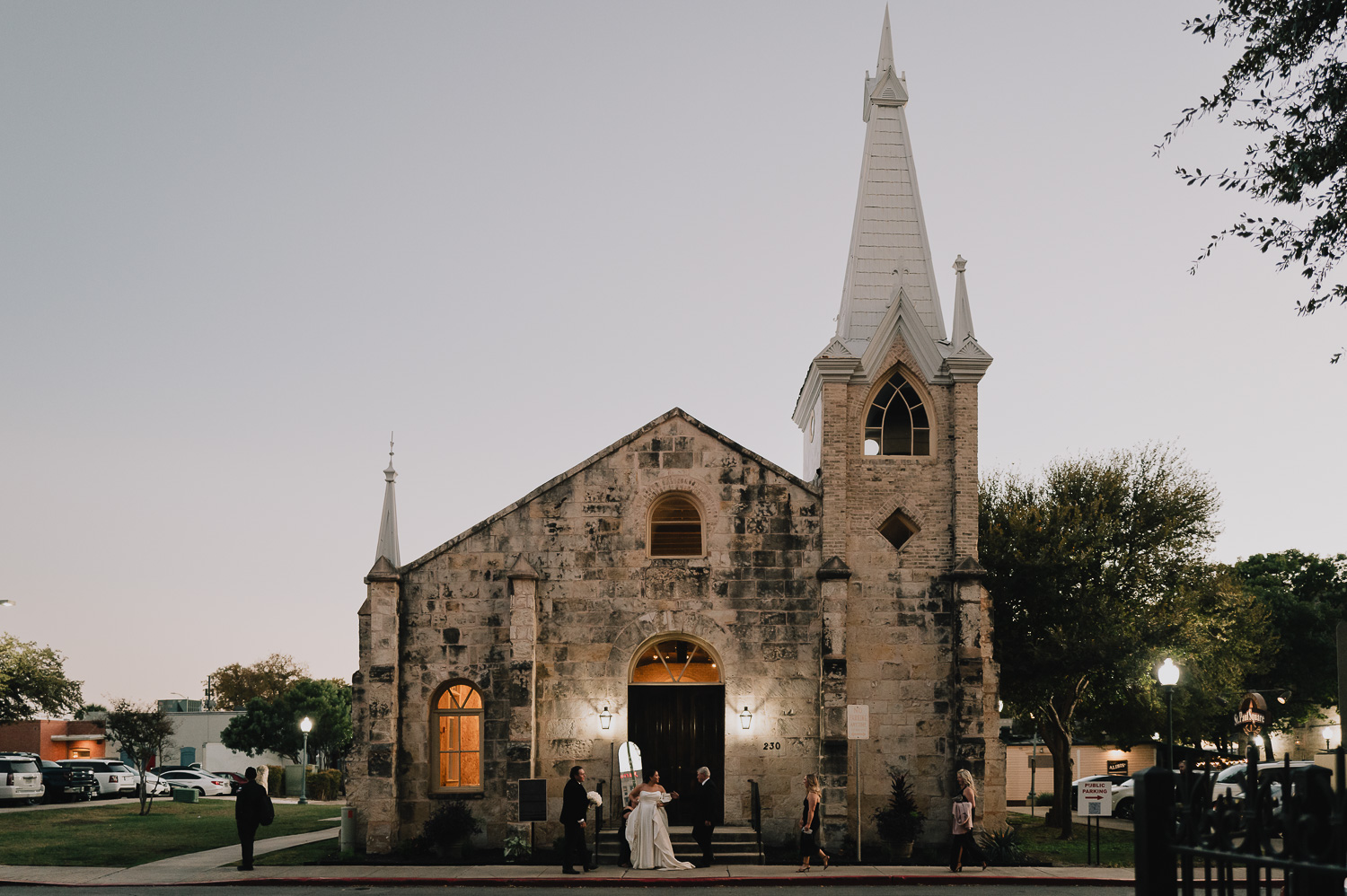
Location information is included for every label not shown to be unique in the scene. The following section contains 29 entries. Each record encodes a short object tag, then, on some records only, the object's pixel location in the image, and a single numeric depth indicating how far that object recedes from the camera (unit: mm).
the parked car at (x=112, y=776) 44250
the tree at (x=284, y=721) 68938
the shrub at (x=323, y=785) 52938
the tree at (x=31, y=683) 54438
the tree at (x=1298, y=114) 10281
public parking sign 20281
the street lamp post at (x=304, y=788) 47344
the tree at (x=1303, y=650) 52000
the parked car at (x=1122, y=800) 33688
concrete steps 21328
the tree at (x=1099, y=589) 28859
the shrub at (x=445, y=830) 22223
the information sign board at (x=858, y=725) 20859
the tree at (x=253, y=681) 90125
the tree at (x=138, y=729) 38750
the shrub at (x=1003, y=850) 21656
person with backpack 20109
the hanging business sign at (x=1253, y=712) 21455
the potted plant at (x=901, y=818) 21891
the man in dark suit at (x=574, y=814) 19844
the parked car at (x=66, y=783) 40844
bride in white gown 20281
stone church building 22516
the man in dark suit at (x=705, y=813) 20830
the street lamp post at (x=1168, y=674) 19922
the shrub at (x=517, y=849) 21453
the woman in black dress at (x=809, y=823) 19969
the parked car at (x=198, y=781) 49312
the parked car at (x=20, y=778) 37375
